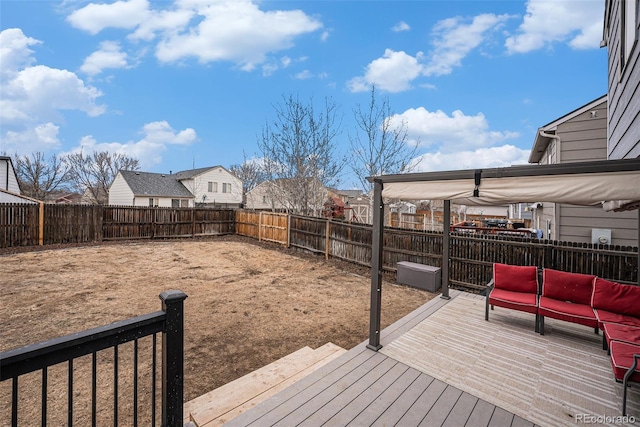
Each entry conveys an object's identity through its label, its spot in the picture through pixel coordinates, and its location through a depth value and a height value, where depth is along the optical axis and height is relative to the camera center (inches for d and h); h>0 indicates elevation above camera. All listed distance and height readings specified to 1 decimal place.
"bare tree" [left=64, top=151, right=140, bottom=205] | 1208.5 +138.5
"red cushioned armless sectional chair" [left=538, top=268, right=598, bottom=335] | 154.3 -53.4
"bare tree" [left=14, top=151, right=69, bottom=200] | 1074.1 +109.6
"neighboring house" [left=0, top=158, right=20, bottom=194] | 652.1 +60.4
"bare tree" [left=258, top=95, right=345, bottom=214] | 542.9 +110.7
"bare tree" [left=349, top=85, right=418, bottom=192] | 463.5 +109.1
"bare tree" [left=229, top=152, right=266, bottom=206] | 1448.8 +143.4
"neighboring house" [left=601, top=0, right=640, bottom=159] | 105.9 +59.5
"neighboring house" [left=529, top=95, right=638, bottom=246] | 253.6 +50.8
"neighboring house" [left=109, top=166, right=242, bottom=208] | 1007.0 +58.9
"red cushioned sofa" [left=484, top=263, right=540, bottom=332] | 173.6 -53.2
